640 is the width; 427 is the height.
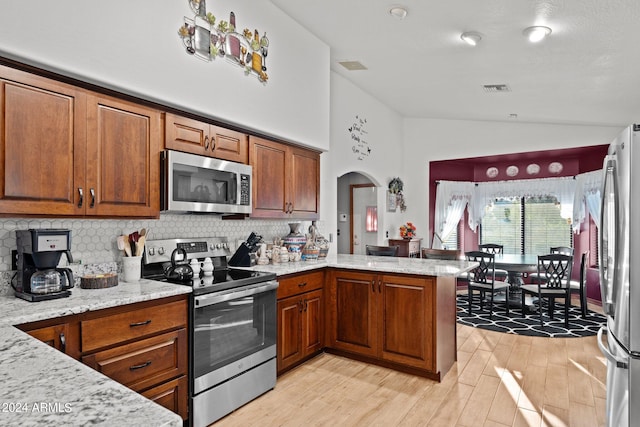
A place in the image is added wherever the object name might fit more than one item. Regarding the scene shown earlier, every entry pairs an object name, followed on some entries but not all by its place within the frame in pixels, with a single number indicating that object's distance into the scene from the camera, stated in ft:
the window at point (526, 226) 23.03
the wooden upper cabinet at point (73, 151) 6.43
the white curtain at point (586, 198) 20.13
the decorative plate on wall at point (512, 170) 23.94
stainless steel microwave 8.73
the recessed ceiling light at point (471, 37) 11.65
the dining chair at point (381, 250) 16.26
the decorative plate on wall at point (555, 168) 22.68
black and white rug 15.10
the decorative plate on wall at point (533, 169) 23.32
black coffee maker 6.62
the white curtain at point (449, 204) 24.97
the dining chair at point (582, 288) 16.79
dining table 17.42
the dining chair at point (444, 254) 16.64
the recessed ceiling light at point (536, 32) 10.78
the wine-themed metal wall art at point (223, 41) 9.34
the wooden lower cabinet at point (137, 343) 6.15
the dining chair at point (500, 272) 20.84
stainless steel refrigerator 6.42
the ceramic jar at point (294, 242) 12.57
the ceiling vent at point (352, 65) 15.66
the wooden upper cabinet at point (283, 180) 11.40
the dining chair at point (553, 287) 16.06
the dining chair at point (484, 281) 17.38
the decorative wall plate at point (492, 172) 24.64
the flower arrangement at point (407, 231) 22.21
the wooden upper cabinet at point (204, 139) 9.01
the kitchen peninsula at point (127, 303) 2.77
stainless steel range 8.03
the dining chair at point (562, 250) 19.18
